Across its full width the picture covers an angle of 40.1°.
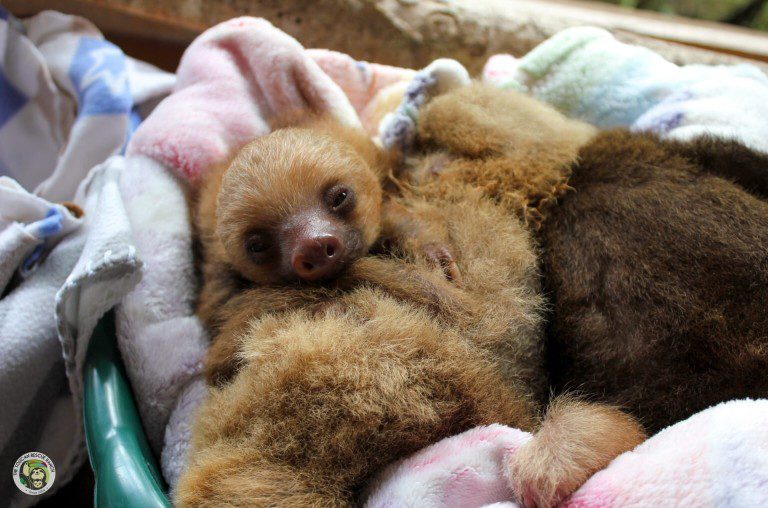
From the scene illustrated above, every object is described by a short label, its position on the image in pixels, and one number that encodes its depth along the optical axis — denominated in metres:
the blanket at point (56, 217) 0.39
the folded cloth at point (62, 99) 0.51
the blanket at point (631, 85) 0.41
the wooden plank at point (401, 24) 0.53
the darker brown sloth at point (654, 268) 0.33
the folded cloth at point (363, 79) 0.50
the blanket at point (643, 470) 0.29
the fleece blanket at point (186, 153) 0.39
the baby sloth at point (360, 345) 0.31
